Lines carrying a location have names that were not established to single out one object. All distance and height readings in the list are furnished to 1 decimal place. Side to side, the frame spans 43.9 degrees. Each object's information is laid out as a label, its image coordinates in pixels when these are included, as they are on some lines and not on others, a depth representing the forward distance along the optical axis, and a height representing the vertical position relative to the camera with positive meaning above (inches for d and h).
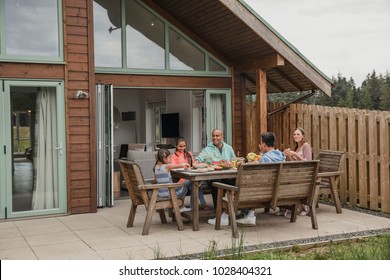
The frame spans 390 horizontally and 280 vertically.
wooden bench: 215.6 -24.0
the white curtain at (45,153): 281.4 -8.4
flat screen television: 510.3 +12.5
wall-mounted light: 286.9 +26.0
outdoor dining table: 233.6 -19.9
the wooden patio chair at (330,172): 275.6 -21.6
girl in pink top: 271.4 -11.9
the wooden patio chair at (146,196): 227.9 -28.3
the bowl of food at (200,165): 250.0 -14.8
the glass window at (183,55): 354.3 +61.2
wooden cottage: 275.9 +42.5
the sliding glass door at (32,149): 271.6 -5.7
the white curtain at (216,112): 369.4 +18.6
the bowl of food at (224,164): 251.6 -14.7
